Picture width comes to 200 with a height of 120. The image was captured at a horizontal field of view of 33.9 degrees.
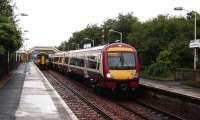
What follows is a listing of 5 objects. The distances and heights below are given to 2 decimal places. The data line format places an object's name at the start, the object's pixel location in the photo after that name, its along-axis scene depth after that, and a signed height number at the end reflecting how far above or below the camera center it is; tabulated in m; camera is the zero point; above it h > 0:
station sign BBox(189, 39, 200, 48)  28.15 +1.53
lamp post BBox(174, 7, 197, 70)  28.38 +4.61
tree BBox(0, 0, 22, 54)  22.46 +1.82
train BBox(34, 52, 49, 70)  53.05 +0.24
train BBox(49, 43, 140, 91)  16.84 -0.29
